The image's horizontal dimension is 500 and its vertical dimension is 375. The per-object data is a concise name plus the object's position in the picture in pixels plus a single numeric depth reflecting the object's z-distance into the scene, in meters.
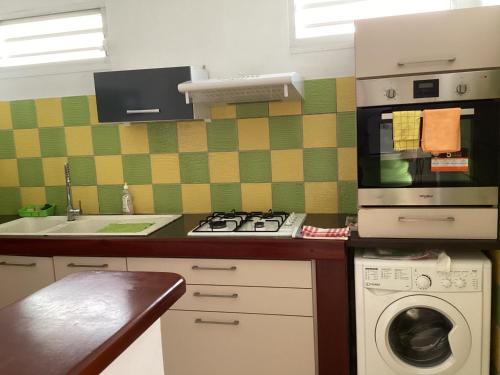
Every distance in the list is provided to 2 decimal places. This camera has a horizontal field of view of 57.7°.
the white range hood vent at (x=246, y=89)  2.06
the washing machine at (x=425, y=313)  1.92
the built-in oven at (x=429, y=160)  1.89
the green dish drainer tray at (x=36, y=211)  2.92
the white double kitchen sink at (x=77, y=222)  2.72
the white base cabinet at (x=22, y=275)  2.40
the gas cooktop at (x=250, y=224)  2.16
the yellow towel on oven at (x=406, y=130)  1.92
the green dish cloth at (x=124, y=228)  2.52
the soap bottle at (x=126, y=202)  2.83
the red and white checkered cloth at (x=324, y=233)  2.06
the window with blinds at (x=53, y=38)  2.91
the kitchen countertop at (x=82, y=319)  0.67
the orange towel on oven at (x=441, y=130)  1.88
